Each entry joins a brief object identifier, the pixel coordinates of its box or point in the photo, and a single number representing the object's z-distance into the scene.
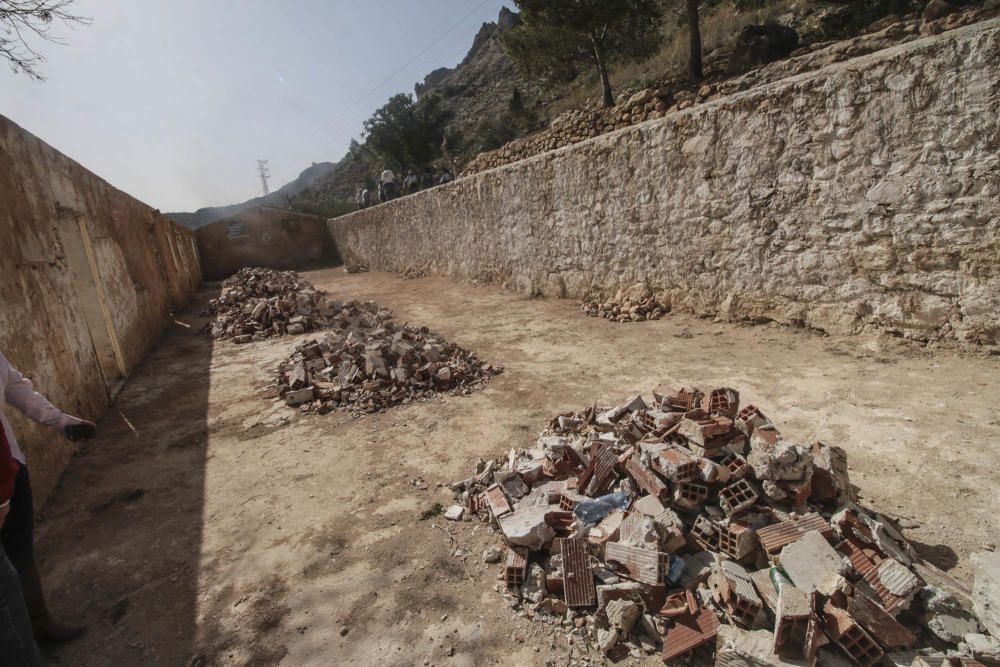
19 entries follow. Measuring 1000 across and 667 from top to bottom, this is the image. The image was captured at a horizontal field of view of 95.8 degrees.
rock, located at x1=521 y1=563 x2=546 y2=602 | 1.92
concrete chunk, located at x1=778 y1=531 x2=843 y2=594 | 1.67
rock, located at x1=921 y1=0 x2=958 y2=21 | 8.48
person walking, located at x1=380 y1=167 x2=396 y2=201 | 16.39
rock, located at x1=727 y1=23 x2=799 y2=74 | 10.46
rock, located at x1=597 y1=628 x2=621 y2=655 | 1.68
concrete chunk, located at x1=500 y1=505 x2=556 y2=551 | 2.10
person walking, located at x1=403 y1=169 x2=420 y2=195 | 17.29
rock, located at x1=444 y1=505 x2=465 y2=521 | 2.51
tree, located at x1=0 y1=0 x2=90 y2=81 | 4.73
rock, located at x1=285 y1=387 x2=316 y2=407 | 4.38
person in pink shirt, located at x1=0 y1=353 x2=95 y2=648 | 1.77
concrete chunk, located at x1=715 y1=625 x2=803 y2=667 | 1.48
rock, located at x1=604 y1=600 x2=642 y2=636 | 1.72
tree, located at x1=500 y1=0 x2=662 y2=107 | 13.39
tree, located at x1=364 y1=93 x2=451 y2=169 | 26.20
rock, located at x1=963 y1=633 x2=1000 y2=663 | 1.39
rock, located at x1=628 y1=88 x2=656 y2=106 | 11.00
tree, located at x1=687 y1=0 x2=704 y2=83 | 11.02
